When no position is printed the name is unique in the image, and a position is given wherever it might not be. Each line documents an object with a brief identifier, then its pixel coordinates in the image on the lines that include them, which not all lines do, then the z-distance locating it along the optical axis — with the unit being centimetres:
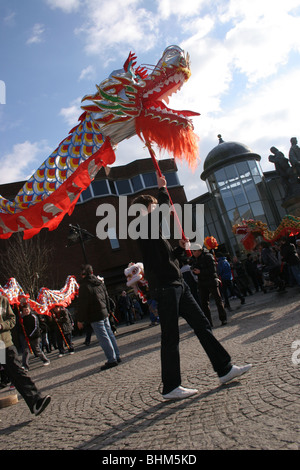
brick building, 2920
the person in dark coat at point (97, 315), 671
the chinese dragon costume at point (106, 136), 477
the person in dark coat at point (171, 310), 369
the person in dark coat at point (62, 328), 1167
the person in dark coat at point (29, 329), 955
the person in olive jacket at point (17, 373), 441
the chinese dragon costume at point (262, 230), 1186
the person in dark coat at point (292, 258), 1053
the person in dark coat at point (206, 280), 822
